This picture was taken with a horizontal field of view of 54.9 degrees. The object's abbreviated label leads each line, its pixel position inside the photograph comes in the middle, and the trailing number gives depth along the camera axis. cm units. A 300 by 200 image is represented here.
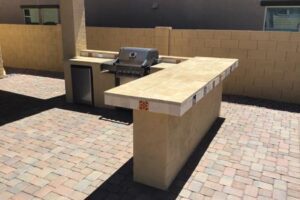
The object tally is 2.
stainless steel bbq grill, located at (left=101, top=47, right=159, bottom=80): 765
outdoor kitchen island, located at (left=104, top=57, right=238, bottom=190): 407
